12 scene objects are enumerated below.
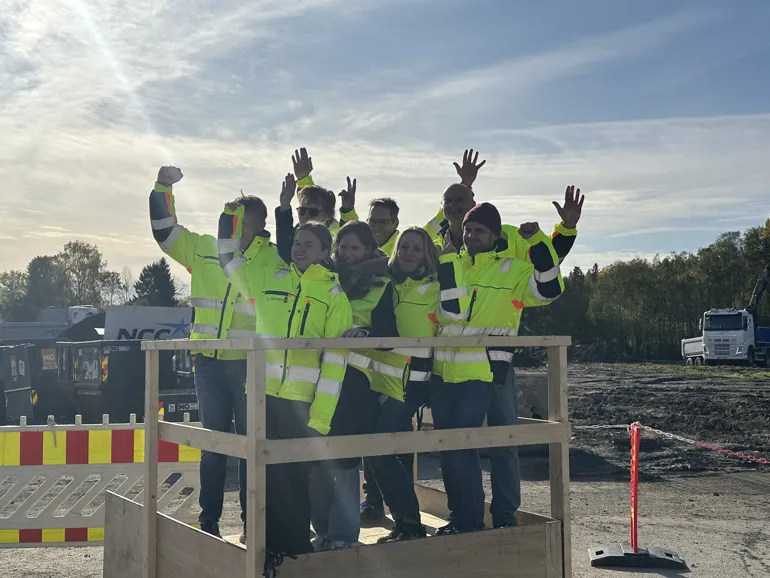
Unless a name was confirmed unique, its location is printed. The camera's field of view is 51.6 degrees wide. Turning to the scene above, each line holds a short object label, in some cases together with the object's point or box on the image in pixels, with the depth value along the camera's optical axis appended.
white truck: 38.47
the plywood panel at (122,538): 4.66
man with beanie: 4.46
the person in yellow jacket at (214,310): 4.87
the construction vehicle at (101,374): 13.62
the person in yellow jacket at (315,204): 5.05
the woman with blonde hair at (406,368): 4.51
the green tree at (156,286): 63.88
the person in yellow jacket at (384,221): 5.64
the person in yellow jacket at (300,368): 3.73
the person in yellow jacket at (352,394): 4.32
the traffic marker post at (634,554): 6.80
